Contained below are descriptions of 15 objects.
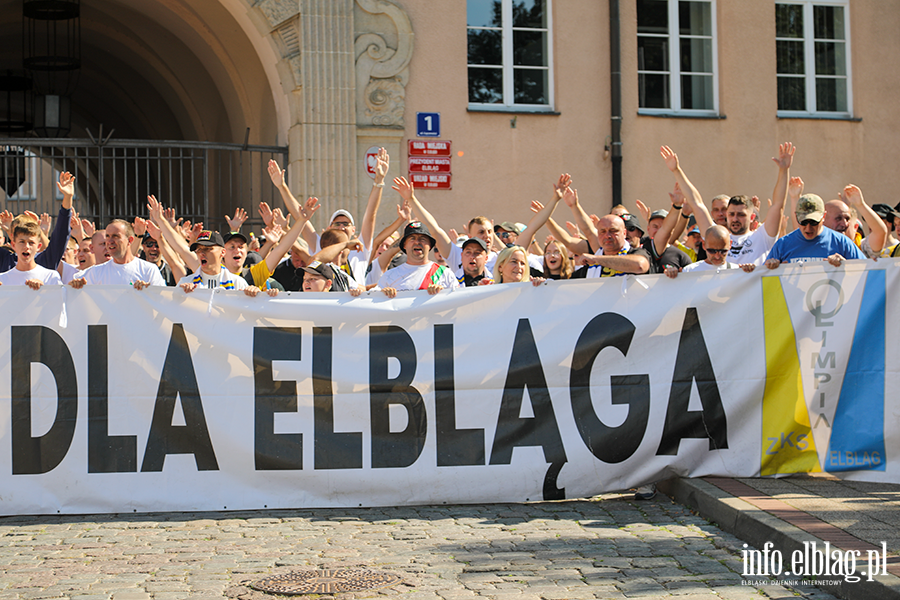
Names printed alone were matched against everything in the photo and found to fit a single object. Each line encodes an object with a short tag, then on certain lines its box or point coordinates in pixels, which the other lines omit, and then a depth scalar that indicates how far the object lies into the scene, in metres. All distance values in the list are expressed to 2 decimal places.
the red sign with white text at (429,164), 14.02
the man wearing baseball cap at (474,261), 8.04
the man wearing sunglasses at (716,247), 7.64
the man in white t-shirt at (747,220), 8.48
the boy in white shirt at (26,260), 7.84
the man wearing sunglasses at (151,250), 9.63
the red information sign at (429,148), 13.98
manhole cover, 4.99
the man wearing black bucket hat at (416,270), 7.83
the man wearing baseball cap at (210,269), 7.63
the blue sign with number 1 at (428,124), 13.94
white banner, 7.03
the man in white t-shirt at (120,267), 8.23
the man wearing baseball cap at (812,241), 7.52
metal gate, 13.60
